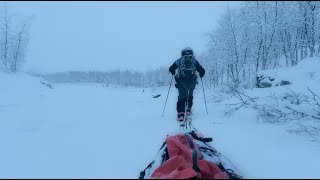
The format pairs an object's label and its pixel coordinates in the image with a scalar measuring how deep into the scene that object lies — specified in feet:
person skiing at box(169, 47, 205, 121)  18.39
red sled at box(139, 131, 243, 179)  6.96
